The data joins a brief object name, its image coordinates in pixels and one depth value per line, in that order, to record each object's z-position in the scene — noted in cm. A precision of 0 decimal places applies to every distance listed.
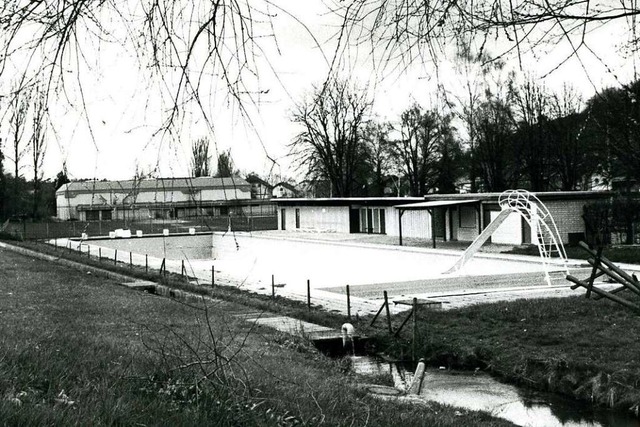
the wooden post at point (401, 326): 1464
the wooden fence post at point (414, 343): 1406
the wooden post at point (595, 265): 884
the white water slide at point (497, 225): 2734
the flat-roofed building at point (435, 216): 3378
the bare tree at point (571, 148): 4165
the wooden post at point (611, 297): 890
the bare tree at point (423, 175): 5128
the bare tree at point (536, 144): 4217
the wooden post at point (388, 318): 1513
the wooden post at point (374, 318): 1564
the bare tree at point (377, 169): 5389
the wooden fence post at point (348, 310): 1667
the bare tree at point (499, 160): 3361
